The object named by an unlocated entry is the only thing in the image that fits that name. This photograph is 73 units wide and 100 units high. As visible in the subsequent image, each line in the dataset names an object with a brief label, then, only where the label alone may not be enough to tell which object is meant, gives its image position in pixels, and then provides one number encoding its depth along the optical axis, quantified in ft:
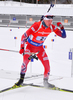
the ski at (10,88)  24.49
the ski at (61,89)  25.01
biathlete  23.59
